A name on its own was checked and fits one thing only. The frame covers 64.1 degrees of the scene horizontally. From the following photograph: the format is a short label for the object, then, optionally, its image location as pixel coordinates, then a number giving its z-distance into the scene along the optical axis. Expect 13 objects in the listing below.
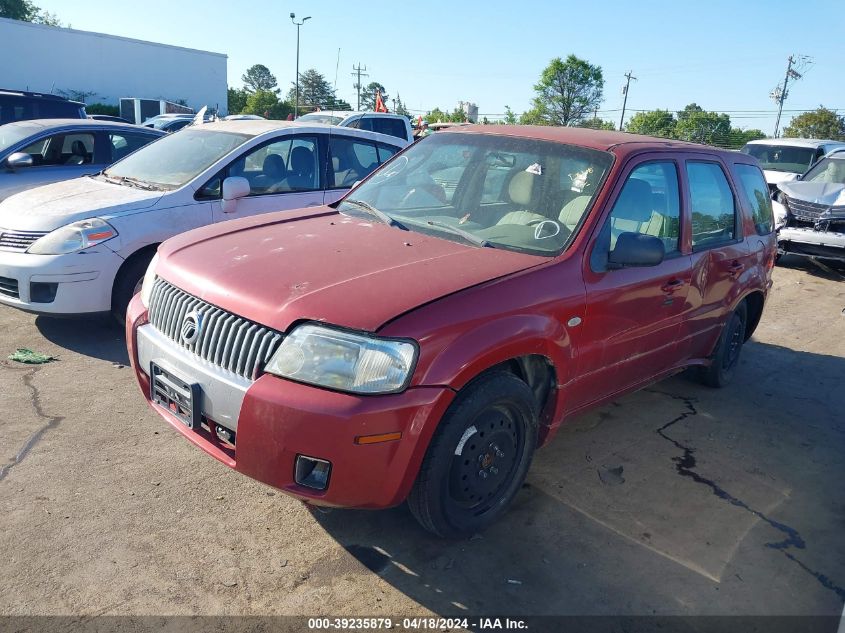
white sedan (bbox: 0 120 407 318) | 4.98
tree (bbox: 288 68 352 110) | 99.19
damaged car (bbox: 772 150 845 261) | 9.41
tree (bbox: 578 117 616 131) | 51.62
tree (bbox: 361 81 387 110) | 80.39
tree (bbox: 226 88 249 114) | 54.00
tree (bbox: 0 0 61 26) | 59.16
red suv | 2.57
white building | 37.97
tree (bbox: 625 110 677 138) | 58.66
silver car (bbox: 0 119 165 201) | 7.18
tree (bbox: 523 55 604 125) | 70.81
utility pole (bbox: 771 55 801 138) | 61.03
